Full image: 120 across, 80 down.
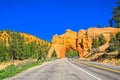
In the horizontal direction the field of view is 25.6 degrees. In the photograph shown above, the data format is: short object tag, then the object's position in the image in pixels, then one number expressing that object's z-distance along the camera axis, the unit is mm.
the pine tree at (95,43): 116200
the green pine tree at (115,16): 113425
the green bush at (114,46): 57419
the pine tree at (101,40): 113250
